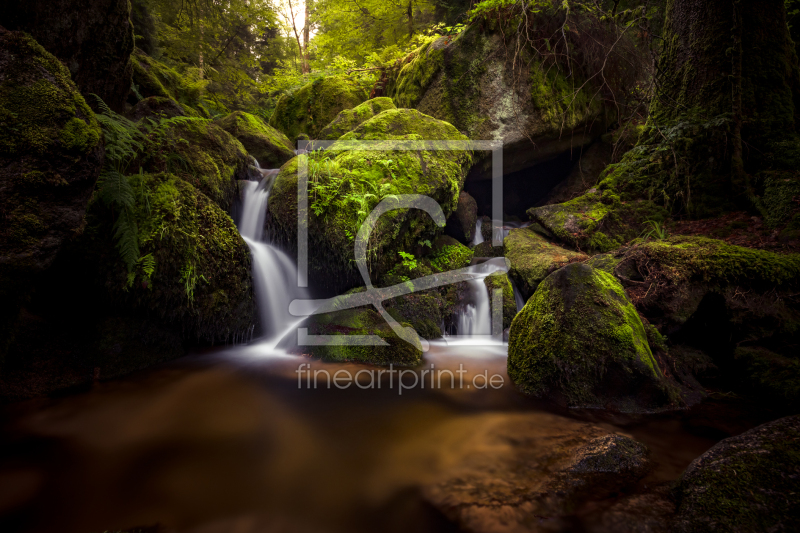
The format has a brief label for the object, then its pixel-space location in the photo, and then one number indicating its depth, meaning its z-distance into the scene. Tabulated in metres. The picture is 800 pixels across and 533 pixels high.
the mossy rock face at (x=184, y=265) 3.53
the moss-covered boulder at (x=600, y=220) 5.60
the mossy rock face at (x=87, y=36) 2.95
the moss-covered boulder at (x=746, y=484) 1.46
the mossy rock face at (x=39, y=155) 2.13
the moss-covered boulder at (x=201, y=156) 4.53
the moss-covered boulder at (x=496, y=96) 7.86
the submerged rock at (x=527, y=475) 1.84
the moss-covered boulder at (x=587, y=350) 2.92
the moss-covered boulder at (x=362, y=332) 4.10
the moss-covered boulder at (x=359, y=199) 4.91
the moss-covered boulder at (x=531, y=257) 5.24
